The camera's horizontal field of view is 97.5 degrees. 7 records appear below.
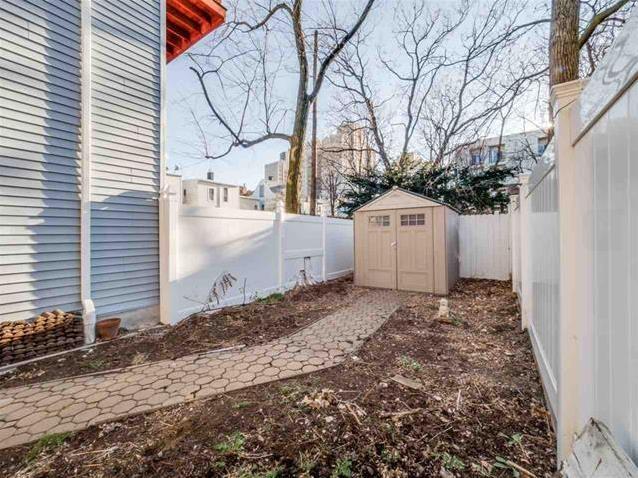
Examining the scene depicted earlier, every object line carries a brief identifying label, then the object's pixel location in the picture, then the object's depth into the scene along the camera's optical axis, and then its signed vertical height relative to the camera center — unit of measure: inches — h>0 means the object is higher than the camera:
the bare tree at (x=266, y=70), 316.8 +213.7
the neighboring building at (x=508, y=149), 470.6 +181.1
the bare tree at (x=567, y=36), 166.7 +125.5
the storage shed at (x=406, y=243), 238.1 -1.7
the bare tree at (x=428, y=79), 319.9 +243.3
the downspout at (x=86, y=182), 143.6 +31.1
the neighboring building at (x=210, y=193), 853.8 +155.9
